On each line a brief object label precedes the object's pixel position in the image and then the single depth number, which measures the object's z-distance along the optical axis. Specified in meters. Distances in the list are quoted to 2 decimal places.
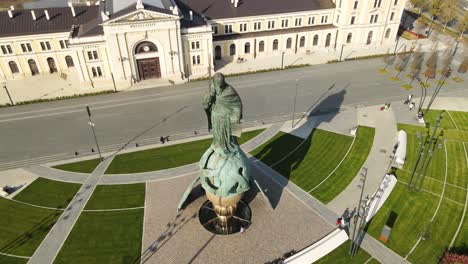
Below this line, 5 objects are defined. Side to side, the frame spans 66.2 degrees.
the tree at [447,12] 81.44
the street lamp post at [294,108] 50.41
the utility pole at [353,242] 31.59
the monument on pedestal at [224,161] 26.50
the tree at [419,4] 88.69
